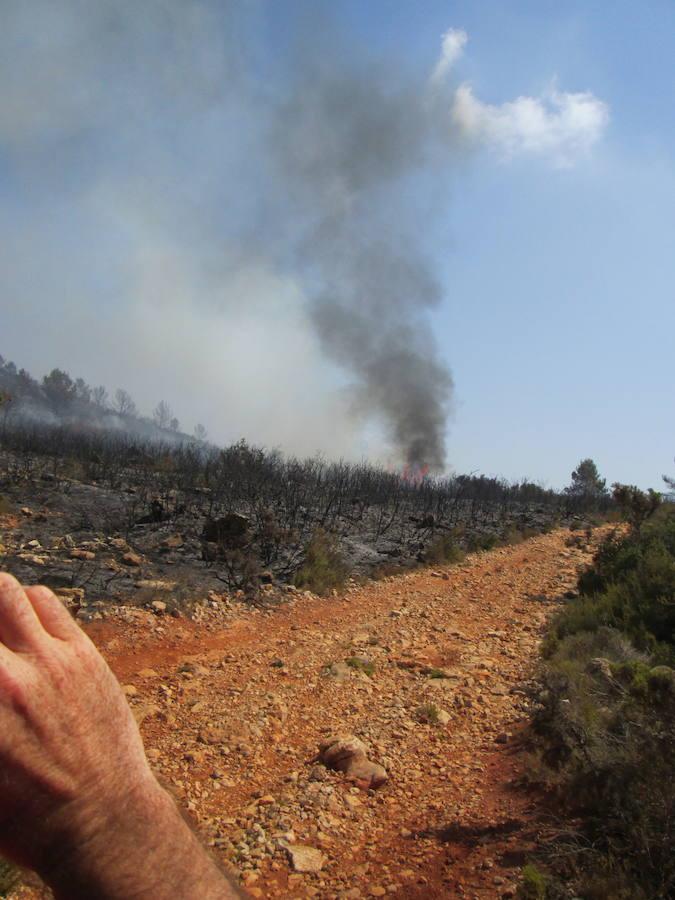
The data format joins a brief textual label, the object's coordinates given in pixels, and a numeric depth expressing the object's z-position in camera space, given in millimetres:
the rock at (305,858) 3170
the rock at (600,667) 4877
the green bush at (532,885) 2654
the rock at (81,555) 8883
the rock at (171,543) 10354
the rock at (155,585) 7969
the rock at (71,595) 6961
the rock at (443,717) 5059
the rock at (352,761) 4062
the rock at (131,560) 9039
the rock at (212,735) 4574
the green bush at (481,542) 15375
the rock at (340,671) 5977
